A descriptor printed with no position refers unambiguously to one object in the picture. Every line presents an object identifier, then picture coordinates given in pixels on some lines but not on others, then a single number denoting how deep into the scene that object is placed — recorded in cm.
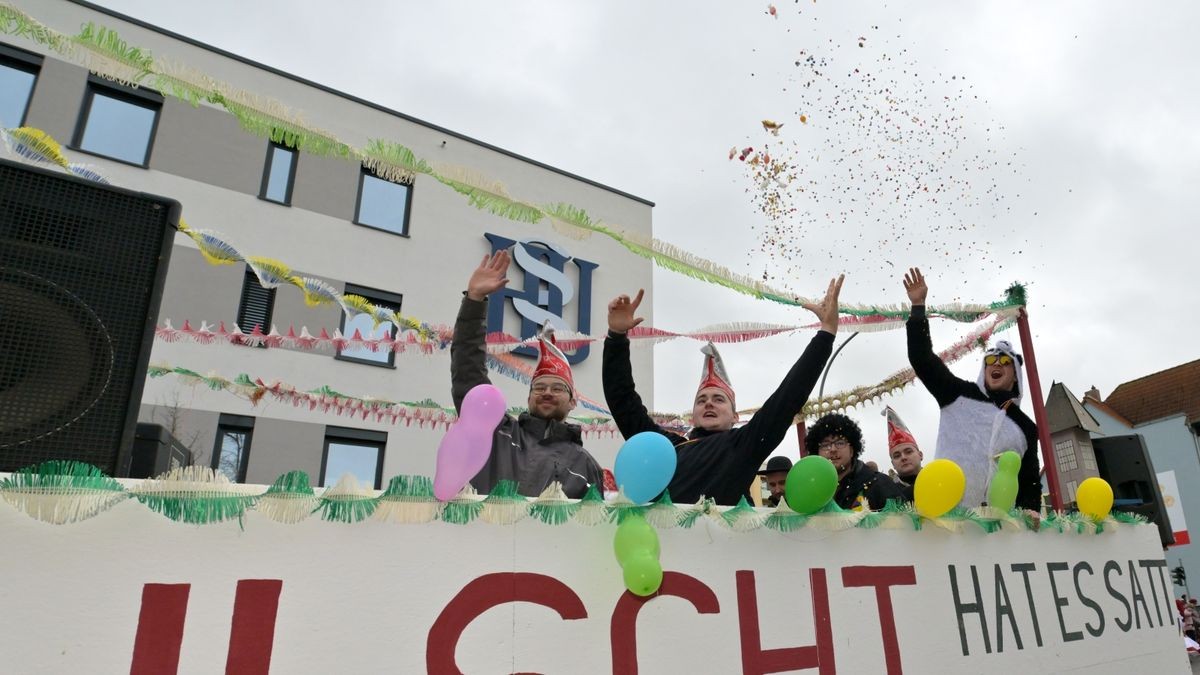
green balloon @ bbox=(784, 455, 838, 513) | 189
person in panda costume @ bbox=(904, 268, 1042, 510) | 301
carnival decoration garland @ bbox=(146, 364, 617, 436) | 452
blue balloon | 161
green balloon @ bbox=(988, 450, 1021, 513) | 243
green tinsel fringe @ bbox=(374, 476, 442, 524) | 143
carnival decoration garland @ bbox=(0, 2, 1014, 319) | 196
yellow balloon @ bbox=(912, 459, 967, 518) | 216
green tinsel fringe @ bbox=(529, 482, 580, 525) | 159
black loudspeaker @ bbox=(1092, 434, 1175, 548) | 402
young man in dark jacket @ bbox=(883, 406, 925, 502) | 414
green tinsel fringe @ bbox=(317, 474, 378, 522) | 138
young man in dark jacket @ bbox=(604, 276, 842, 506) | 221
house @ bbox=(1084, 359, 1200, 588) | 2034
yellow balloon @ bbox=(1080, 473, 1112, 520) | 285
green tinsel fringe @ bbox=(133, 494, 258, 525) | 123
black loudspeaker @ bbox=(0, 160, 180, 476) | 128
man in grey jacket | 219
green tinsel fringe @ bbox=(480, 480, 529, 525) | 154
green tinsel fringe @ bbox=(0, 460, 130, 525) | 113
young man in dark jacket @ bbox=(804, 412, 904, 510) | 335
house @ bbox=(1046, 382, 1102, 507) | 539
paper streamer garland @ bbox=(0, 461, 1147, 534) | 115
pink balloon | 143
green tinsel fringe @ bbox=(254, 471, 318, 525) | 132
